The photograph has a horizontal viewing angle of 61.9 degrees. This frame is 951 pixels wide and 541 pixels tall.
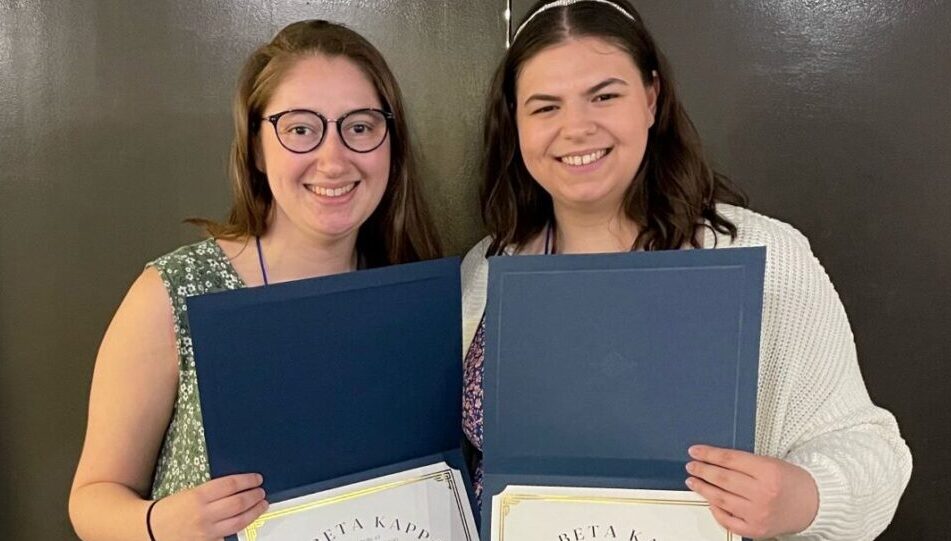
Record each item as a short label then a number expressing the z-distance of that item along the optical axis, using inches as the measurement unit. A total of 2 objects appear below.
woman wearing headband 38.8
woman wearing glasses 45.3
